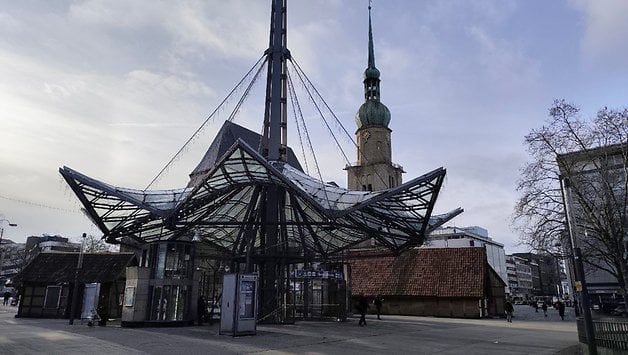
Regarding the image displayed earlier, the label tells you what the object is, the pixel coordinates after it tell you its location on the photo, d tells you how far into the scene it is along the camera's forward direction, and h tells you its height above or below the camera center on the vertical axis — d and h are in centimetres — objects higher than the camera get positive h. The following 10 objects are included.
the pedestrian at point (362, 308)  2614 -70
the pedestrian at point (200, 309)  2483 -80
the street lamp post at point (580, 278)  1261 +58
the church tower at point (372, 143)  7441 +2512
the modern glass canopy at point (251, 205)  2202 +502
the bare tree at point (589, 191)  2609 +632
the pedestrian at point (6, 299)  4892 -74
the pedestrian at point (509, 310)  3291 -93
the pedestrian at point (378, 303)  3241 -50
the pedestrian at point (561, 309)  3782 -94
